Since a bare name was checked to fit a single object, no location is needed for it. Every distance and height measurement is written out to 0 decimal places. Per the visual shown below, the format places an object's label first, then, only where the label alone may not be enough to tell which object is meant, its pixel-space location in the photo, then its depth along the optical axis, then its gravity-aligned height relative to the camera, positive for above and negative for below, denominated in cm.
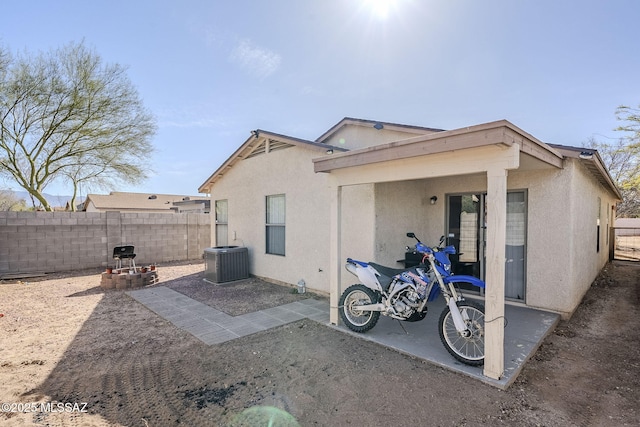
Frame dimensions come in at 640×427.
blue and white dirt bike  358 -119
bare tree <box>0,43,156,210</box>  1238 +376
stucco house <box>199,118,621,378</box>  323 +2
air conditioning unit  815 -147
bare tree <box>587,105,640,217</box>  1120 +260
